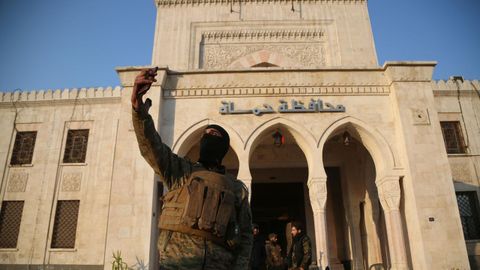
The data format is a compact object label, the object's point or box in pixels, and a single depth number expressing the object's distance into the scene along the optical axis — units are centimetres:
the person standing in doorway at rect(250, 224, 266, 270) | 618
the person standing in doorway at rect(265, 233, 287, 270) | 581
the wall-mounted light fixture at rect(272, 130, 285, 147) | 842
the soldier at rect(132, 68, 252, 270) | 178
